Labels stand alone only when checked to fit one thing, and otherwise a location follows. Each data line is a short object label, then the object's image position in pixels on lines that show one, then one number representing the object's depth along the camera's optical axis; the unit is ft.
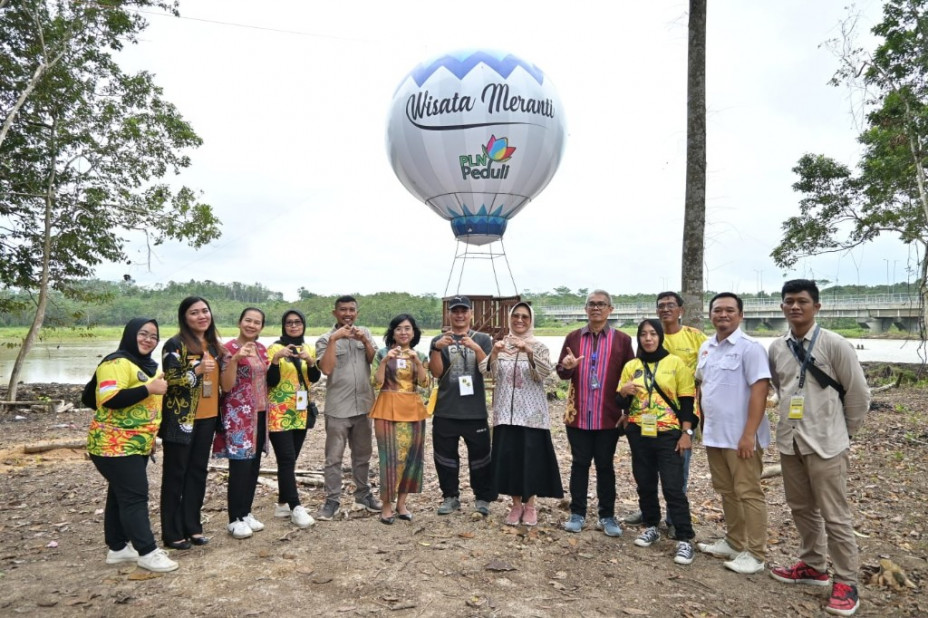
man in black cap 15.31
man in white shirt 12.63
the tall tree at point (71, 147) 37.50
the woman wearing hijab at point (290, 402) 14.61
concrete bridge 103.94
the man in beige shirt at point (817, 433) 11.56
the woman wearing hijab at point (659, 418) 13.65
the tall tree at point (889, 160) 39.58
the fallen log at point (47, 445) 24.94
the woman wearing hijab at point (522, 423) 14.93
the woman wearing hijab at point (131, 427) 11.47
